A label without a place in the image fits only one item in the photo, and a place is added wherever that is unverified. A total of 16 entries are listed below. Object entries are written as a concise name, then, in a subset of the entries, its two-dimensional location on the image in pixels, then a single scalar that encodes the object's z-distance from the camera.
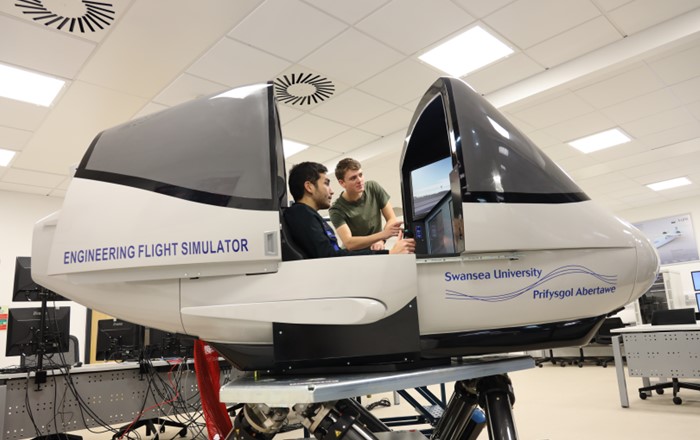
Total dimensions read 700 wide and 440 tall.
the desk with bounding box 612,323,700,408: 4.08
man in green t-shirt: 2.54
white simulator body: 1.19
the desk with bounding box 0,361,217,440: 3.12
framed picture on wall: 10.23
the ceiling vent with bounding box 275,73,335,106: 4.64
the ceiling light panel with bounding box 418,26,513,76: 4.20
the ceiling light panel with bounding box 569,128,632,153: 6.57
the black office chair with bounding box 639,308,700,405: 4.38
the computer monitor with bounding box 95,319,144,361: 4.21
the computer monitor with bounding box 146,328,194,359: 4.16
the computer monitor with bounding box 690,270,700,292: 7.31
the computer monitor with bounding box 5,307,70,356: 3.52
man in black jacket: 1.41
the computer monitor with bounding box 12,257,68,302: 3.56
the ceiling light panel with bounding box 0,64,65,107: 4.33
